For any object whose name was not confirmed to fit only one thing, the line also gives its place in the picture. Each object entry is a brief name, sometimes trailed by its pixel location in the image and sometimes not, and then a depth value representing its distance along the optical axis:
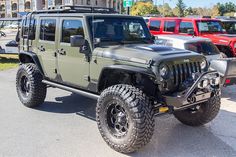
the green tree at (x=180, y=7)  71.53
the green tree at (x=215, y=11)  72.50
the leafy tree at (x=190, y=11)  74.50
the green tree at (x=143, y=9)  54.59
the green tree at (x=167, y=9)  71.62
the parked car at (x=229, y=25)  14.08
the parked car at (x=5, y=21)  14.60
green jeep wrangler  4.14
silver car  8.02
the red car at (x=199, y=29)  9.87
